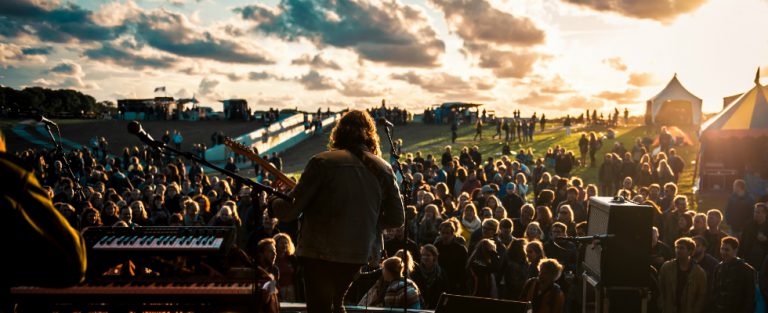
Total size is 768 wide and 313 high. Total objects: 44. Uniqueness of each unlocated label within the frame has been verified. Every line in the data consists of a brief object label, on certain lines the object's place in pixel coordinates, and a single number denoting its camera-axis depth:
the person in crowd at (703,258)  7.49
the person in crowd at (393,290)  6.11
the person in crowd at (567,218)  9.02
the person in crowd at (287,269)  7.55
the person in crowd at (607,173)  16.59
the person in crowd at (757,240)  8.53
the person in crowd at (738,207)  11.08
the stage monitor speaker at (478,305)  4.70
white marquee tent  30.75
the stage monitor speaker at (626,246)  4.41
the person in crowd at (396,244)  8.19
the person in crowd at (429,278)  7.11
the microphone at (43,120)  6.08
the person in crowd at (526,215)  9.29
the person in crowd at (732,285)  7.11
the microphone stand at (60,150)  6.88
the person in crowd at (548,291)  5.98
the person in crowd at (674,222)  9.91
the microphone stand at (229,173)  3.59
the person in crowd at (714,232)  8.74
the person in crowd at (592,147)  24.25
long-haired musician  3.59
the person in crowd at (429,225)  9.12
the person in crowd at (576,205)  10.60
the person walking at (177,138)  31.03
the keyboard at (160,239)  4.64
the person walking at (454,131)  34.56
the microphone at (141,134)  3.56
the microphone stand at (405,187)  4.57
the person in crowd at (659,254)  7.76
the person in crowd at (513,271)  7.49
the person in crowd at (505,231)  8.32
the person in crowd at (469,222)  9.44
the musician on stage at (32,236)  1.57
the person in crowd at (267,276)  4.39
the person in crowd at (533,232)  7.93
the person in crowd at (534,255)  7.06
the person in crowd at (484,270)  7.41
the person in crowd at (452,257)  7.73
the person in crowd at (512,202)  11.42
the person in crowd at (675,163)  17.45
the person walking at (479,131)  35.31
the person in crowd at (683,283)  7.07
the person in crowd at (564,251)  7.72
